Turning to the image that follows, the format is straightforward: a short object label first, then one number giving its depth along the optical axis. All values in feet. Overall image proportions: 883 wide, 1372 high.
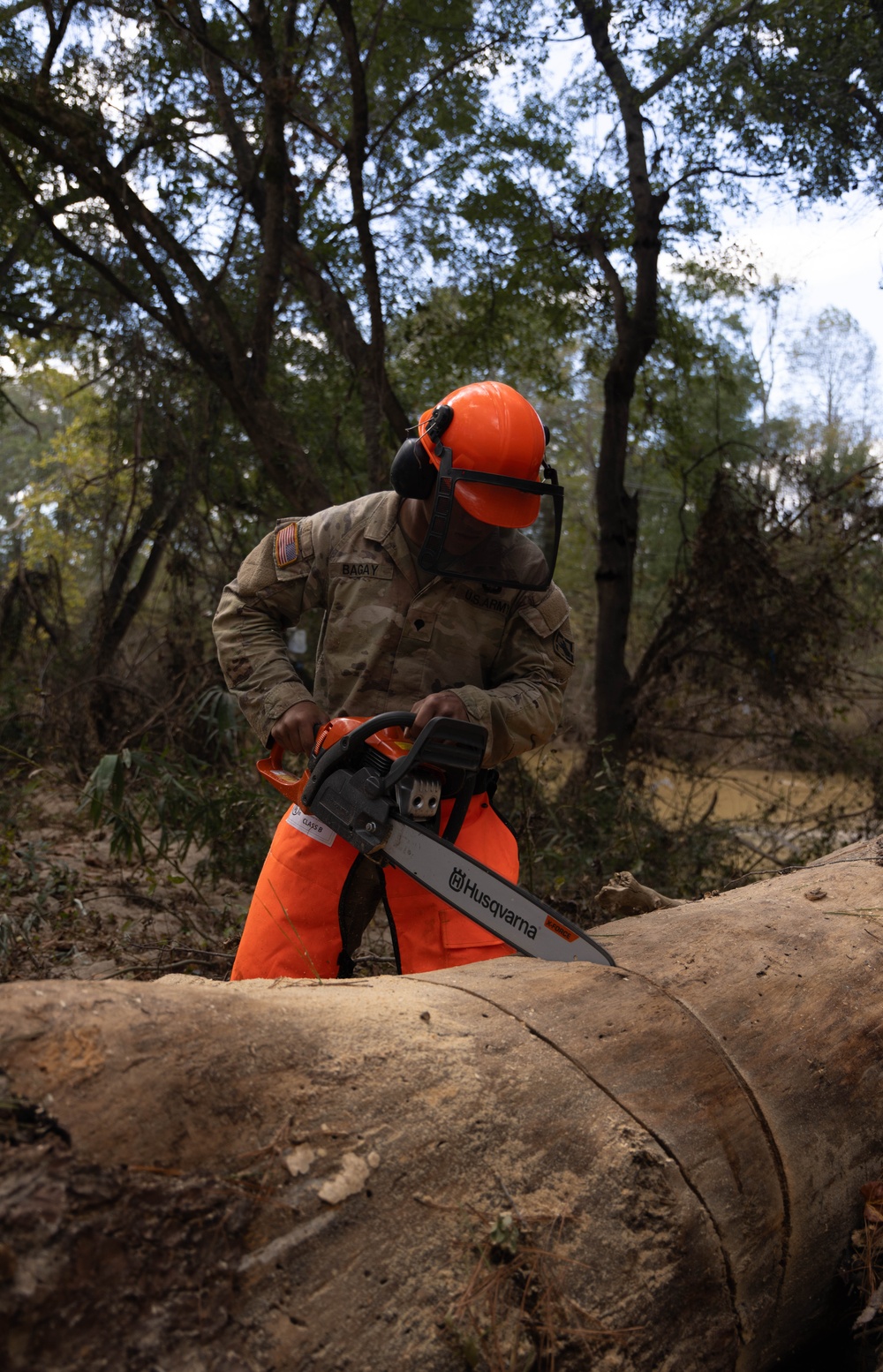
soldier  8.24
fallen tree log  3.89
